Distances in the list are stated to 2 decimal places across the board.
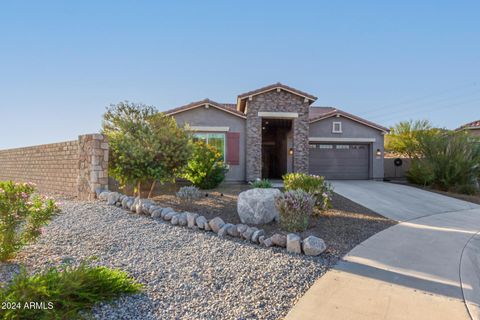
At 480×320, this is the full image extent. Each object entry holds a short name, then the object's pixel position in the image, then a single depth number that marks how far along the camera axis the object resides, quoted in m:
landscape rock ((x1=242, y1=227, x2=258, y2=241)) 5.29
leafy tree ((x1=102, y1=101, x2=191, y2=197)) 8.95
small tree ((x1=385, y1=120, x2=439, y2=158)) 16.56
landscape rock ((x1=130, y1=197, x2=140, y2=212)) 7.10
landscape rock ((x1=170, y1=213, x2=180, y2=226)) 6.24
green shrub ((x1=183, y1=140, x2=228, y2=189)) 11.30
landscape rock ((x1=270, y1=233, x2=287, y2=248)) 4.83
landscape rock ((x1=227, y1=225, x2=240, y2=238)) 5.49
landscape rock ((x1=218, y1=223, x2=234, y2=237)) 5.56
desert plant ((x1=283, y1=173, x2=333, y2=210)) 7.29
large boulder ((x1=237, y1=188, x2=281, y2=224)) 6.64
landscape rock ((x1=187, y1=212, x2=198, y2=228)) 6.04
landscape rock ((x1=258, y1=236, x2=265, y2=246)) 5.05
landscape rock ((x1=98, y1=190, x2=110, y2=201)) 8.27
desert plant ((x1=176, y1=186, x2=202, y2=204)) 8.06
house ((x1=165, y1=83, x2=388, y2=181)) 14.14
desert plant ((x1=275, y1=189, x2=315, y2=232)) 5.73
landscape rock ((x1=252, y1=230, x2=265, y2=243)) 5.17
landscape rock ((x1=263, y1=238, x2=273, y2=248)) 4.93
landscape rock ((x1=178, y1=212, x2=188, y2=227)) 6.16
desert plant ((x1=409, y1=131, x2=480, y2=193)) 13.69
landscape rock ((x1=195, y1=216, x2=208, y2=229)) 5.91
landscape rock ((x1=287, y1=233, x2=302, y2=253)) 4.64
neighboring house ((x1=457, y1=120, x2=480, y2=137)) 19.64
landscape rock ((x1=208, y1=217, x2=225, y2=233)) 5.70
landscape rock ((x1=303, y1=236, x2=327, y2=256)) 4.51
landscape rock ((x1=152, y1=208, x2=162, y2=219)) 6.72
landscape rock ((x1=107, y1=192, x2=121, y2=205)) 7.82
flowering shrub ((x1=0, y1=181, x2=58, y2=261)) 3.82
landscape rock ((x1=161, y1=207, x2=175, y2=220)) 6.60
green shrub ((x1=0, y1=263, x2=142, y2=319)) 2.48
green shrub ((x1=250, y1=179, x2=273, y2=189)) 7.64
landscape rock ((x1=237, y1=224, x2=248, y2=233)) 5.39
